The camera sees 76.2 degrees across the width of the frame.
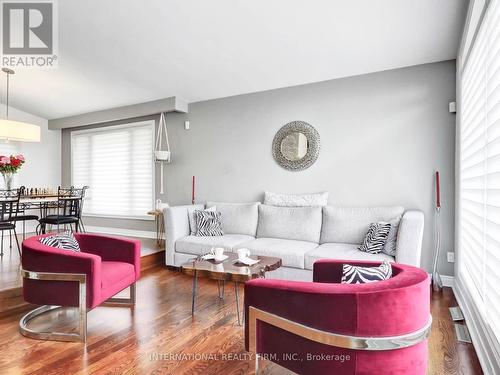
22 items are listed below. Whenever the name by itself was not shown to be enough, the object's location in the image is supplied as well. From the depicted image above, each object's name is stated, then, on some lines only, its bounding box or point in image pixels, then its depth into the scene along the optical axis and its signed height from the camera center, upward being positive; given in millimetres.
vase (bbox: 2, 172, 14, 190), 4437 +107
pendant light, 4332 +775
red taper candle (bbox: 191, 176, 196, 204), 5132 -96
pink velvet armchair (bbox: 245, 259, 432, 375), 1319 -597
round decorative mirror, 4184 +559
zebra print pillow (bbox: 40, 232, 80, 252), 2572 -457
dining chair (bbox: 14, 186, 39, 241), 4101 -423
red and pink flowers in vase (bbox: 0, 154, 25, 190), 4396 +261
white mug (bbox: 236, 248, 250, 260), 2682 -565
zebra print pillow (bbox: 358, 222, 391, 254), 3143 -509
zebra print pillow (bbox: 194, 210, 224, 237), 4148 -490
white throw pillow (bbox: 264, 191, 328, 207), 4031 -160
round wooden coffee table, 2361 -637
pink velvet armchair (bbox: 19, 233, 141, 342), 2260 -694
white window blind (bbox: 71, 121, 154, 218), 5797 +356
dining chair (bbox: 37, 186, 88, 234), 4426 -317
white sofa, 3037 -552
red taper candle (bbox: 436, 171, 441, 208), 3404 -81
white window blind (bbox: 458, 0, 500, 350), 1767 +119
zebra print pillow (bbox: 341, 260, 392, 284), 1602 -444
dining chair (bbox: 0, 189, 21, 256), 3676 -252
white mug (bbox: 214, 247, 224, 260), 2760 -584
